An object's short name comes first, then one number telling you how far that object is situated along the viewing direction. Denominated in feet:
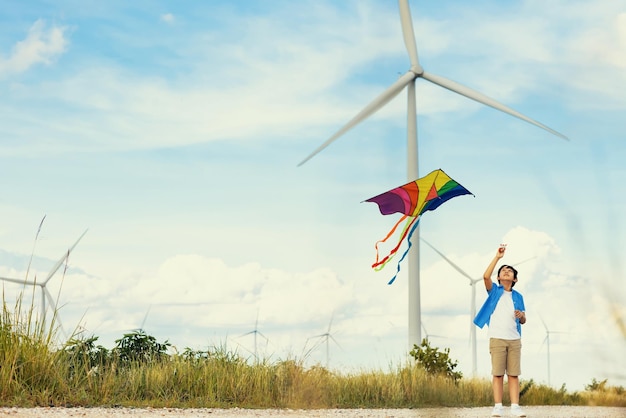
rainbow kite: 49.85
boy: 39.17
